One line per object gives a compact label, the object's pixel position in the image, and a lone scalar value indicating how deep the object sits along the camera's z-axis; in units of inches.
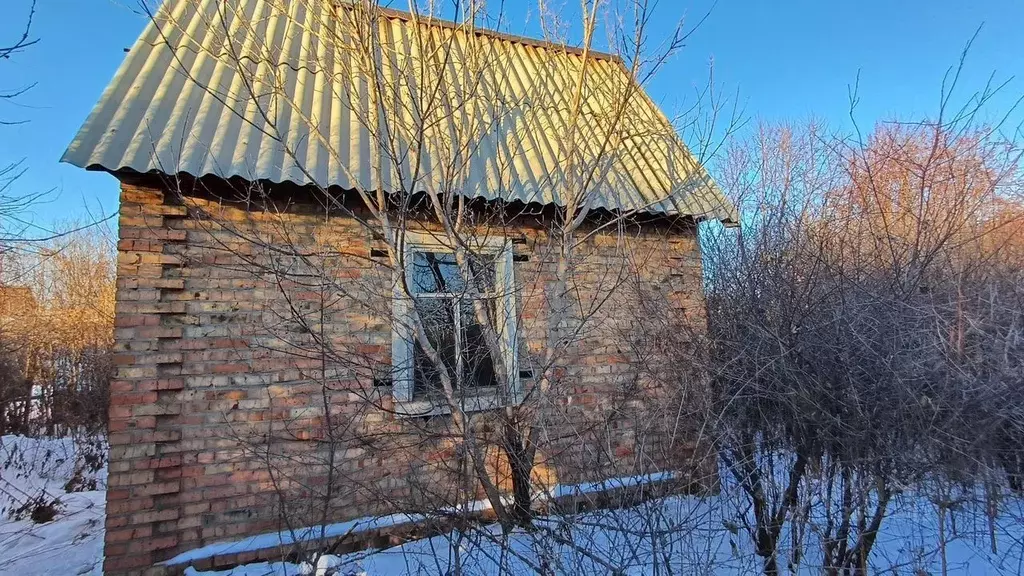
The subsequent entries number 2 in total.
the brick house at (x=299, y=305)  117.5
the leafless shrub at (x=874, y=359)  98.3
